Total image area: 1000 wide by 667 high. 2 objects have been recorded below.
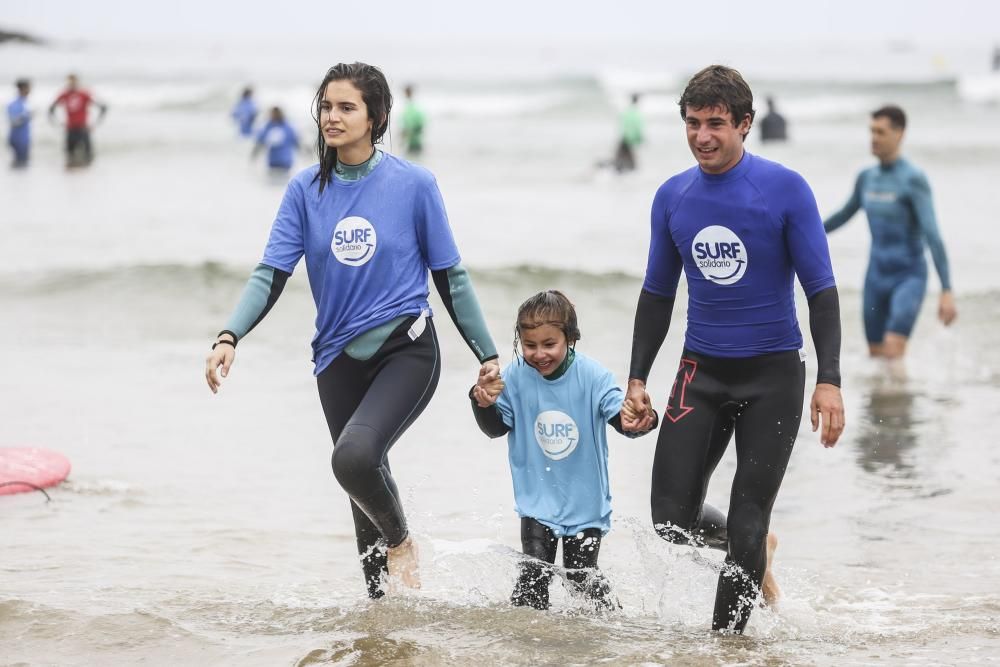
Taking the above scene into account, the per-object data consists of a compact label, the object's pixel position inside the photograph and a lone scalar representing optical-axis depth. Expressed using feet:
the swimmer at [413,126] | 107.14
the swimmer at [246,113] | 112.06
